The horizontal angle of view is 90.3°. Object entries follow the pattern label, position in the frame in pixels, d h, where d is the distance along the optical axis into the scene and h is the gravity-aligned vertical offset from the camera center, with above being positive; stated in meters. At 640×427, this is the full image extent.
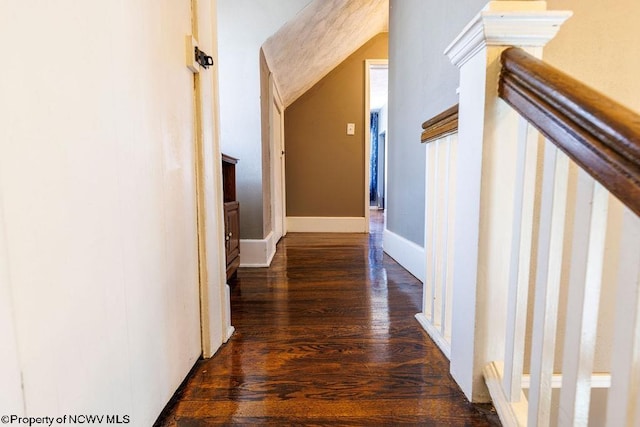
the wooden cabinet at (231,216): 1.71 -0.18
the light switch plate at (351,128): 3.77 +0.65
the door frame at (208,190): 1.03 -0.02
